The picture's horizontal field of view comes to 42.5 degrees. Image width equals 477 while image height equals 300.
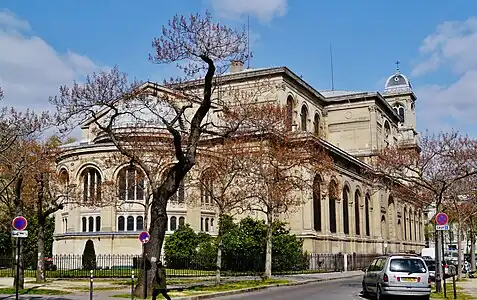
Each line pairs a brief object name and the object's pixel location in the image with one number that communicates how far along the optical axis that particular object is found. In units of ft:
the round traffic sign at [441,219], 78.61
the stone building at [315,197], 164.76
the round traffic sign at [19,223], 63.31
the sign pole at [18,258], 68.64
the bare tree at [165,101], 76.59
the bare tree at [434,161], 113.91
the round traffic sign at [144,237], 74.74
